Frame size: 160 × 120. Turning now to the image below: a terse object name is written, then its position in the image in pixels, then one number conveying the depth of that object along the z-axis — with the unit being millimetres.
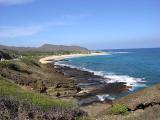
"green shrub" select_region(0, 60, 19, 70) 24761
